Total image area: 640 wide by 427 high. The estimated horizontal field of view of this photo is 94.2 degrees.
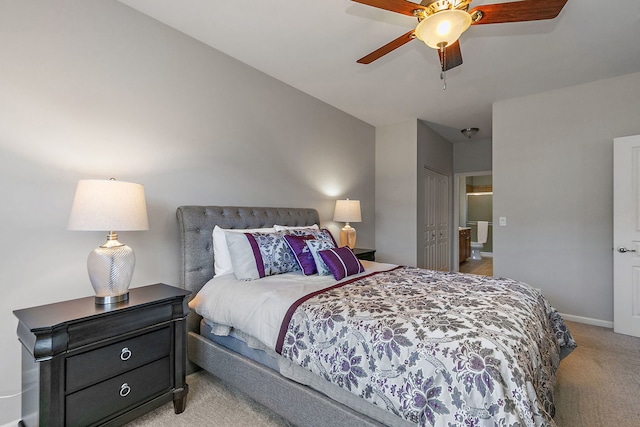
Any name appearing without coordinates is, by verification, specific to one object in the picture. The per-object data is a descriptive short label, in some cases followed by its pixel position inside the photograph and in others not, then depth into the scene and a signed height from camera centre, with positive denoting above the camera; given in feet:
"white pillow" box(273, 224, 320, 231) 8.88 -0.43
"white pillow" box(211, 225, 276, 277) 7.55 -1.04
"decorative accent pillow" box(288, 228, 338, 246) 8.36 -0.56
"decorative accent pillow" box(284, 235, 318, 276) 7.57 -1.06
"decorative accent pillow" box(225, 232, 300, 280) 7.09 -1.03
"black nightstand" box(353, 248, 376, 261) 11.64 -1.61
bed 3.58 -1.96
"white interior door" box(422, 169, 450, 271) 16.15 -0.43
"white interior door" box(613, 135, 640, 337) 9.71 -0.66
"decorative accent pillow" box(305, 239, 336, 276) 7.54 -0.92
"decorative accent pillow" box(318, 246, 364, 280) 7.27 -1.22
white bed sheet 5.50 -1.78
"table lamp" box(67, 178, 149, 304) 5.08 -0.17
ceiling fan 5.12 +3.58
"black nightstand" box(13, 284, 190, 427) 4.39 -2.44
